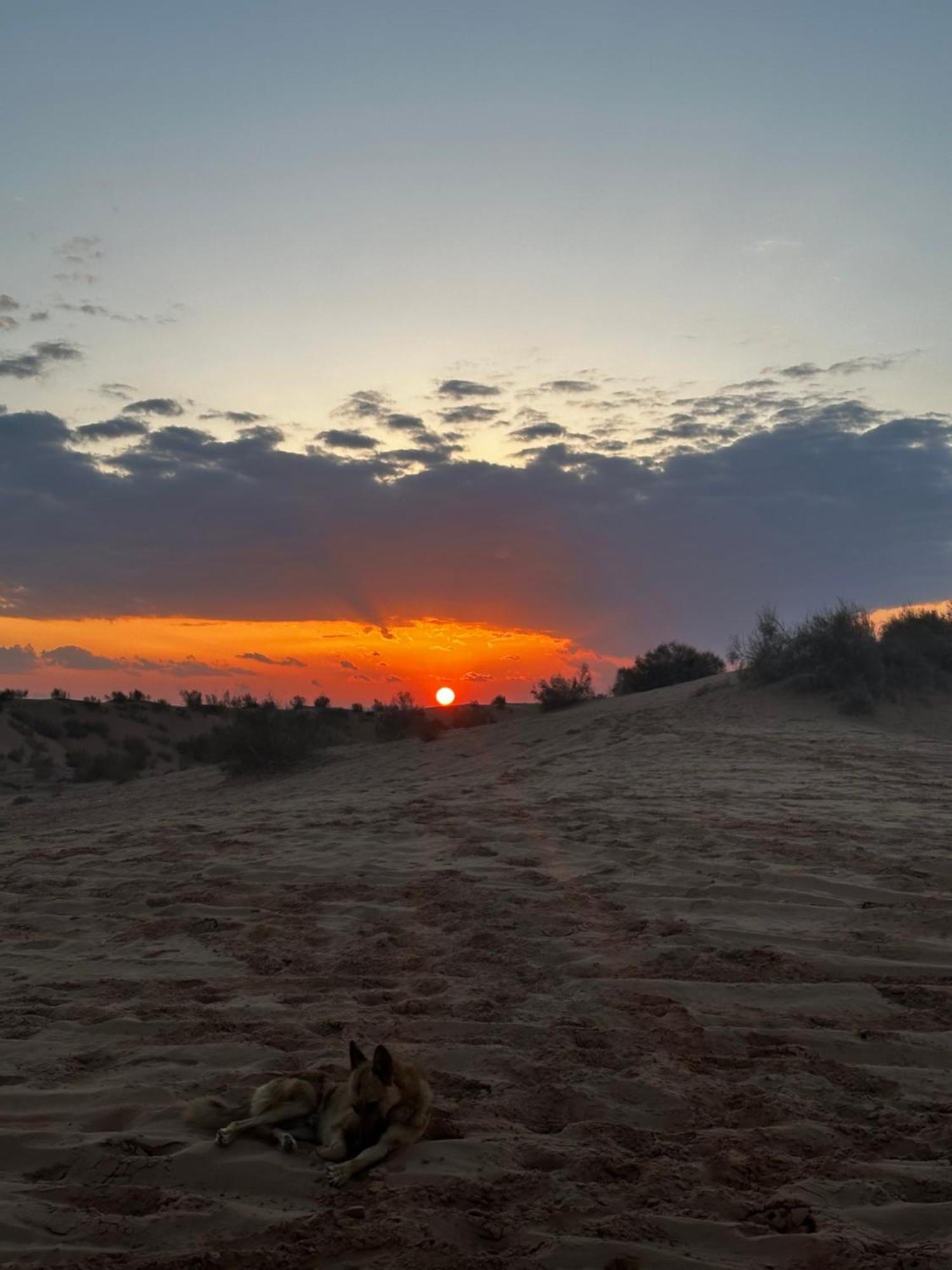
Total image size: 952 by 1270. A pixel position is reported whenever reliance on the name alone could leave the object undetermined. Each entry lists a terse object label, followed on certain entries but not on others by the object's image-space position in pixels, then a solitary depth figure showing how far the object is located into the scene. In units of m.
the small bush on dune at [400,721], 20.36
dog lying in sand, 3.56
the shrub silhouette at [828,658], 16.17
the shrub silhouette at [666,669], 24.47
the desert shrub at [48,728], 32.19
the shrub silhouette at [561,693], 22.78
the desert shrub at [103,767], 22.58
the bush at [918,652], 16.91
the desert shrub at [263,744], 17.92
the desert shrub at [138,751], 25.73
